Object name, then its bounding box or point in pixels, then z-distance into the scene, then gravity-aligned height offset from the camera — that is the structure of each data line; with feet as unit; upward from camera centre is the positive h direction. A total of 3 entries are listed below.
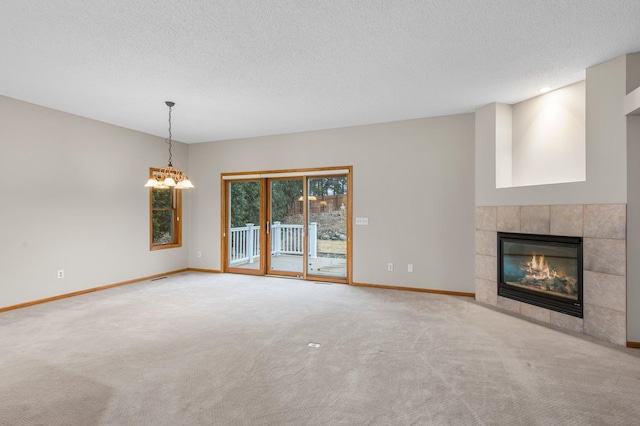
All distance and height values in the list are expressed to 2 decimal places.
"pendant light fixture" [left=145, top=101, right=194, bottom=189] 14.42 +1.38
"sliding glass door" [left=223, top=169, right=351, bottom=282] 19.97 -0.98
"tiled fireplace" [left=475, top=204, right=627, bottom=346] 10.57 -1.61
